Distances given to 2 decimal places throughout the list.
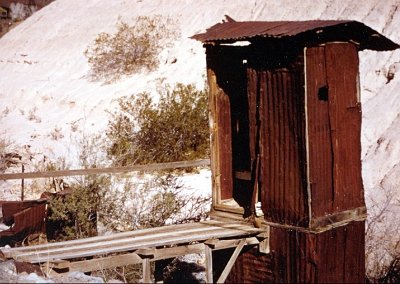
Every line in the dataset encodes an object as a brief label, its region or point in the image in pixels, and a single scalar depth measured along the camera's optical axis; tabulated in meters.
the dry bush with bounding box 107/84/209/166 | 15.75
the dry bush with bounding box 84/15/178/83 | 25.39
